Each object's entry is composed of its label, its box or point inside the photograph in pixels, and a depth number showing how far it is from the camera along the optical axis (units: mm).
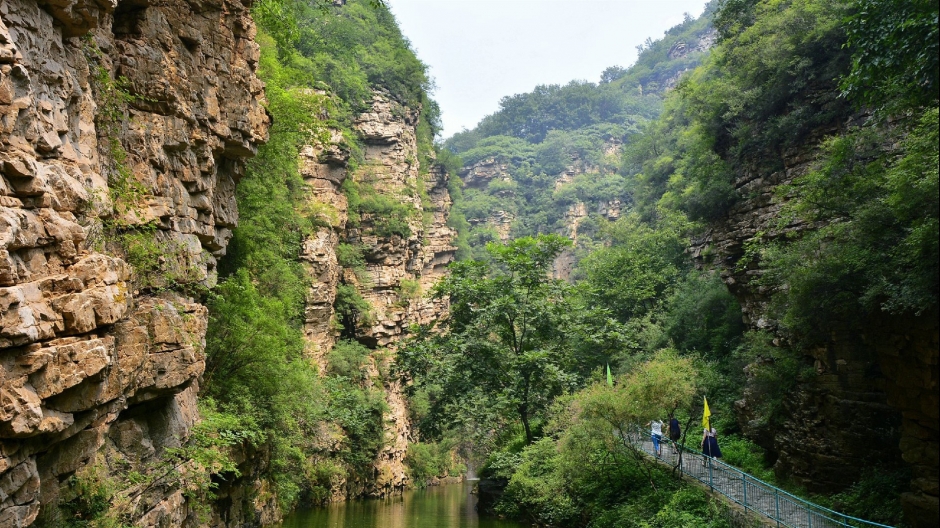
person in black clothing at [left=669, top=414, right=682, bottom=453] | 18750
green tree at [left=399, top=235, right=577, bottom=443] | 25000
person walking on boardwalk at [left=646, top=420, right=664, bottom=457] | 18575
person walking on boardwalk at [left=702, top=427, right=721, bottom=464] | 18016
